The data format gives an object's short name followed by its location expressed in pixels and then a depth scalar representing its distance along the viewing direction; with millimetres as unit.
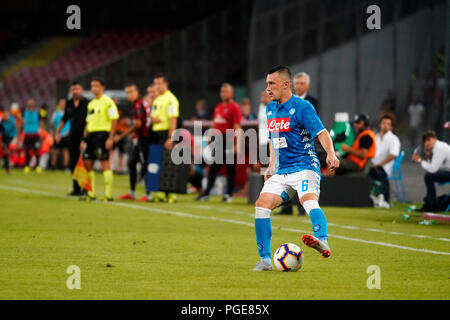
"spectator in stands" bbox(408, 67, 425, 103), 27906
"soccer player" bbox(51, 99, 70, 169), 31047
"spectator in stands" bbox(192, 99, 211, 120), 28694
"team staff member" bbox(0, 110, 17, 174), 29053
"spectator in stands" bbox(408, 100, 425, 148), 27391
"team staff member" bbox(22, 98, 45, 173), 30391
